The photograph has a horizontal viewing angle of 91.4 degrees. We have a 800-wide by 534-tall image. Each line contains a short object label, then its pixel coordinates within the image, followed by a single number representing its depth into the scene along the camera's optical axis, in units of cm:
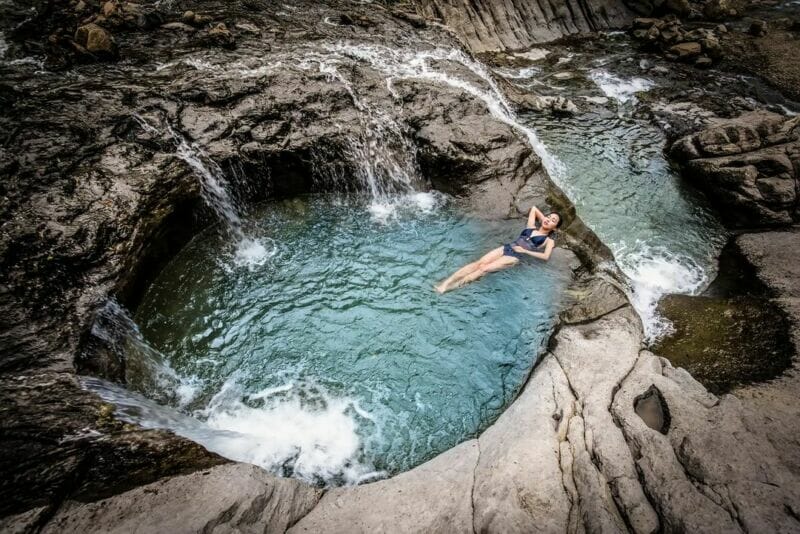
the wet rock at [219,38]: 942
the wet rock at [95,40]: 812
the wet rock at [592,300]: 615
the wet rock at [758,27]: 1597
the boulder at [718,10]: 1750
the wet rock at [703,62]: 1410
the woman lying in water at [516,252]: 697
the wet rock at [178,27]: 962
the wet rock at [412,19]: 1225
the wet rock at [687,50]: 1447
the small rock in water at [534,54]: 1567
